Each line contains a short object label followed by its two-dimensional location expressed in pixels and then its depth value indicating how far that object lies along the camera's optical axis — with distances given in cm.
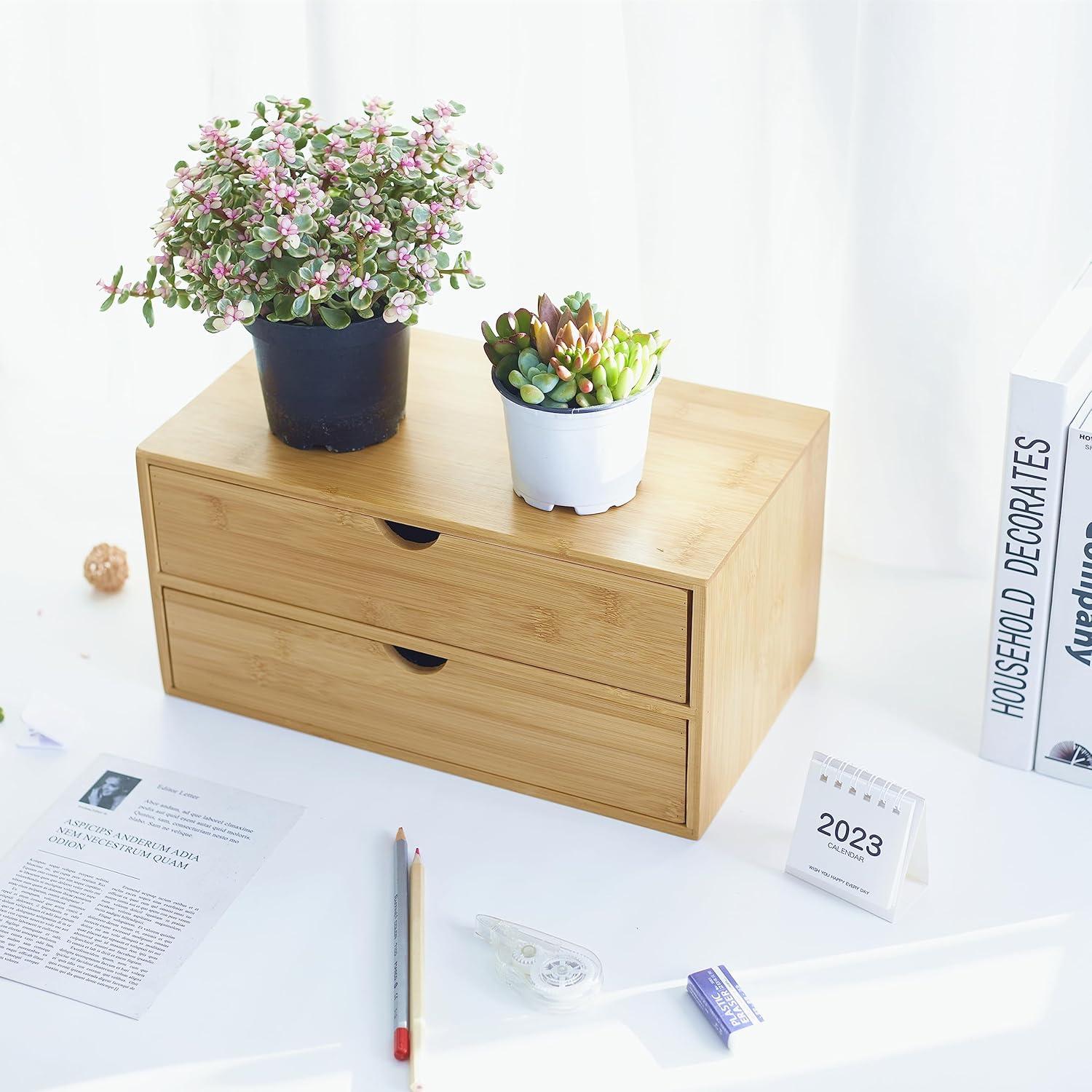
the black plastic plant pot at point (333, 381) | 132
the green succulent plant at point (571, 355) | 126
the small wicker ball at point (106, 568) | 155
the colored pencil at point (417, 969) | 119
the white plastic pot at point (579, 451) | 127
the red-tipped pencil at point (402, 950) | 120
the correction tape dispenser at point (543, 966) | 123
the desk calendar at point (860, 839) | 127
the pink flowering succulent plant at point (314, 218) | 126
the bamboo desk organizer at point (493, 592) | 130
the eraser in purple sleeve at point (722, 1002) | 121
